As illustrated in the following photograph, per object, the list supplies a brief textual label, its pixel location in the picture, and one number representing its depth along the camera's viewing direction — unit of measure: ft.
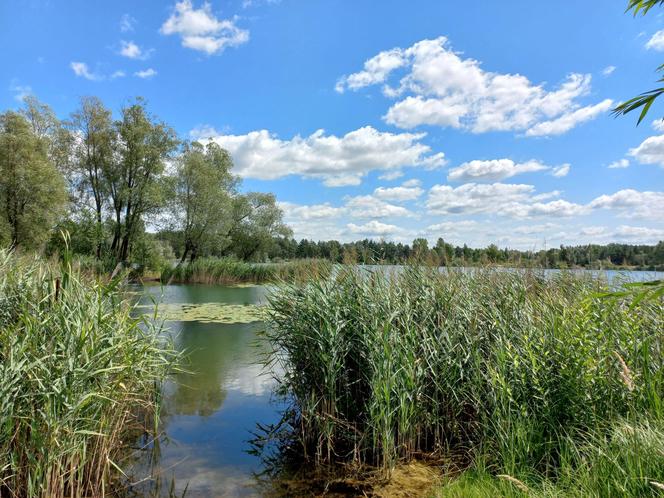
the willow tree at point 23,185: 74.02
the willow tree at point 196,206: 121.19
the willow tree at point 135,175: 104.83
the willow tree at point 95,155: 103.14
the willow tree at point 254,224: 155.22
